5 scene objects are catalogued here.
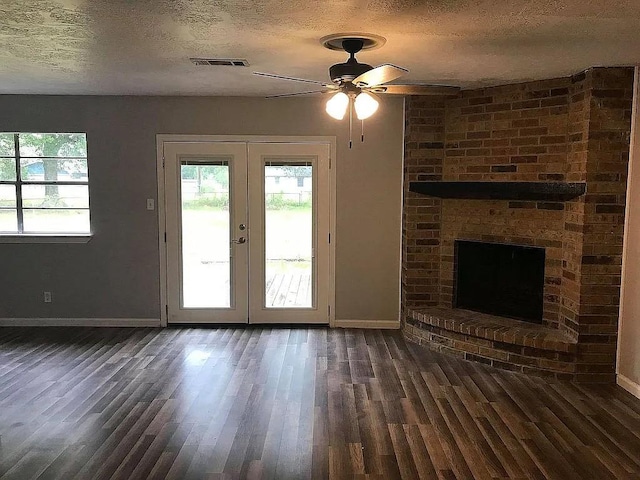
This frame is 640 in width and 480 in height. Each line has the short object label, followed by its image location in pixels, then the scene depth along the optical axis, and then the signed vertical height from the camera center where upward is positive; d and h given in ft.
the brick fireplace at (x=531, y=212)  12.87 -0.40
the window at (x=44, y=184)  17.65 +0.35
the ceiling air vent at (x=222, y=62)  11.82 +3.02
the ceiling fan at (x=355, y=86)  9.71 +2.07
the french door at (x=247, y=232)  17.47 -1.19
